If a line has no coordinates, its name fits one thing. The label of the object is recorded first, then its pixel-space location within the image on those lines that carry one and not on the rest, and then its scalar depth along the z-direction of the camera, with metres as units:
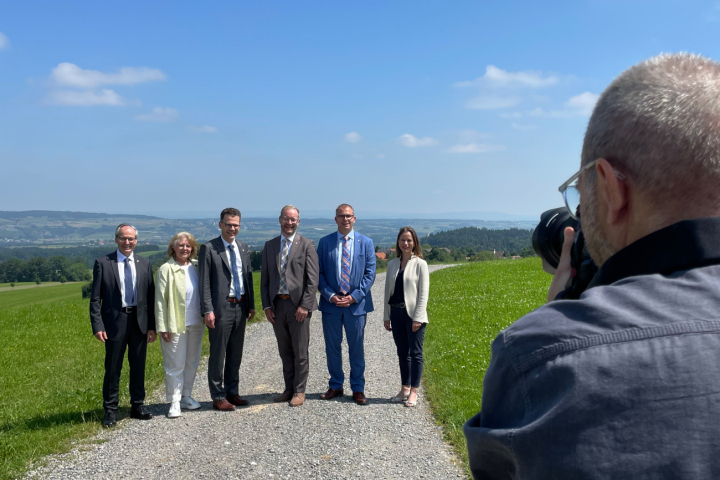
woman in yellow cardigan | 6.55
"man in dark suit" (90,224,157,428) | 6.20
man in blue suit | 7.09
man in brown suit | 7.05
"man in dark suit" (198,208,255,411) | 6.76
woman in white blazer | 6.70
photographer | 0.73
